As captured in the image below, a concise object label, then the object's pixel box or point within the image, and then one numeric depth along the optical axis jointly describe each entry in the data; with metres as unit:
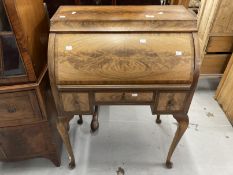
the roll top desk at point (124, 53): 1.09
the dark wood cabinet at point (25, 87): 1.04
